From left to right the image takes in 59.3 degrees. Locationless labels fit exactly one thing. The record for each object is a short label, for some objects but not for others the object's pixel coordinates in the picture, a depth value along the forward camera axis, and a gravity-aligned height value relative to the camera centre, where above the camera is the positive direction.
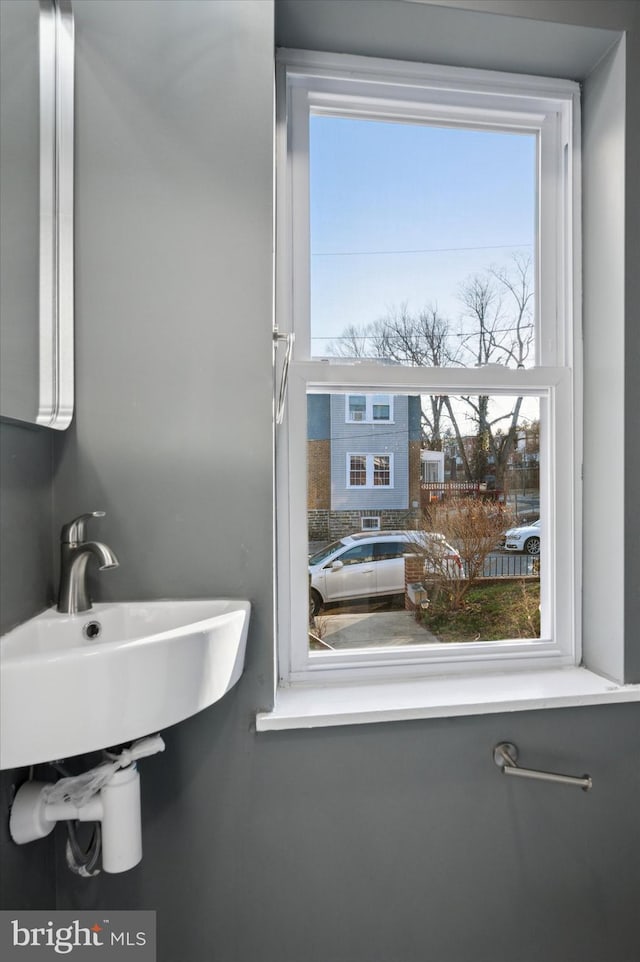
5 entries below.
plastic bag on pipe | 0.90 -0.47
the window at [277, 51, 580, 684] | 1.27 +0.39
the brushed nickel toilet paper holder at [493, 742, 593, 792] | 1.10 -0.56
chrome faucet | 0.94 -0.13
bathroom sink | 0.66 -0.25
